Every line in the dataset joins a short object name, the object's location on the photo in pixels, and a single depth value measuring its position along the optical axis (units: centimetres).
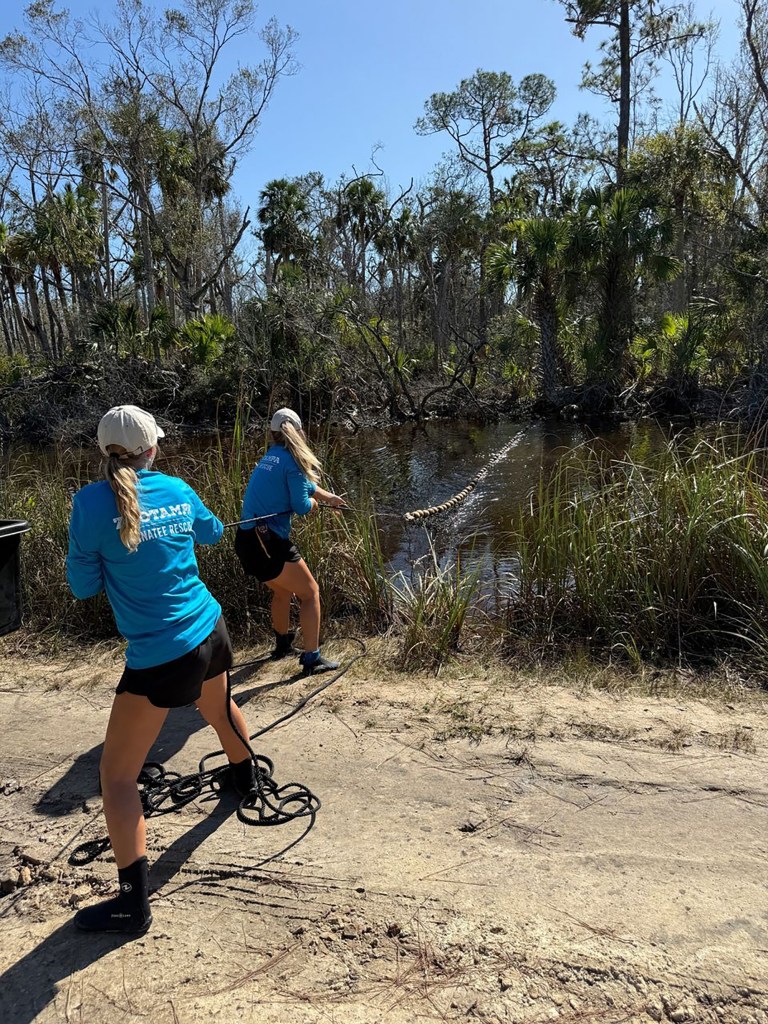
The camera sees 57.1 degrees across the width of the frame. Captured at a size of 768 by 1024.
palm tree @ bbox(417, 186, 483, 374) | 3105
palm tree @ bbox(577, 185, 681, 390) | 2116
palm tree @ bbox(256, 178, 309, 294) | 3406
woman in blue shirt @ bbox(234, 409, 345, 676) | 457
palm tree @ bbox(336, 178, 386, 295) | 3453
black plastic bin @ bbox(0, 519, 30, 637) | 303
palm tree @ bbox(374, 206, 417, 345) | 3497
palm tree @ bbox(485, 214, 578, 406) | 2133
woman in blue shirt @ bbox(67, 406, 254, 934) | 247
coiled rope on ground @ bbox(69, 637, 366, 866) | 306
